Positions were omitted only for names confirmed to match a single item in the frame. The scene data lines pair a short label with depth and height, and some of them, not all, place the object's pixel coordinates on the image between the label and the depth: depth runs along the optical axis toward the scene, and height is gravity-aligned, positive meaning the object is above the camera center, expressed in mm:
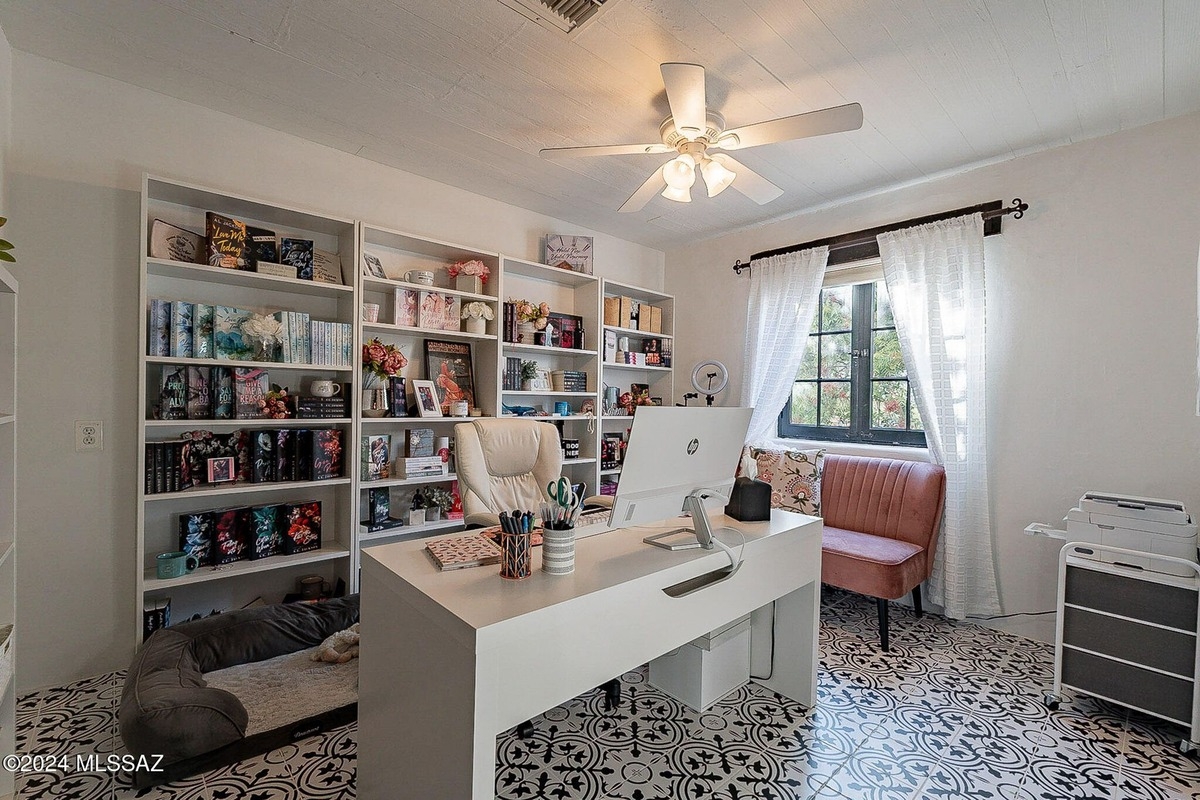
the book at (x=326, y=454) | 2613 -341
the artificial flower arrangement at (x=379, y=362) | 2836 +143
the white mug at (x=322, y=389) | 2652 -10
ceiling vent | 1713 +1269
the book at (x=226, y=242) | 2344 +649
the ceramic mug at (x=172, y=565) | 2248 -781
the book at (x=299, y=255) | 2562 +646
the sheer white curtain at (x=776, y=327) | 3520 +488
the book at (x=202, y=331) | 2367 +243
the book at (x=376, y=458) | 2838 -382
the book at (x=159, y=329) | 2236 +235
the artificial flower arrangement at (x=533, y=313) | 3418 +517
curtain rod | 2773 +1010
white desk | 1038 -583
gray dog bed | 1595 -1106
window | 3311 +128
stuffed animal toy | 2256 -1139
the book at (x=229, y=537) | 2428 -711
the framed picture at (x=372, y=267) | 2836 +663
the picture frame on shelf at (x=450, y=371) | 3195 +114
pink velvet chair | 2555 -716
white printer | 1897 -466
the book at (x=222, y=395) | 2404 -47
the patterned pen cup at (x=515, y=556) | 1273 -401
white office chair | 2312 -351
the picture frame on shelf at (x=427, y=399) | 2998 -57
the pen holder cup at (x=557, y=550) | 1315 -397
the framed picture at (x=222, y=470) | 2383 -392
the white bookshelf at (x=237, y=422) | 2260 -66
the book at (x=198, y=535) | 2361 -687
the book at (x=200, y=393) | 2355 -40
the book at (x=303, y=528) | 2600 -717
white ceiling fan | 1736 +968
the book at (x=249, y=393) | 2441 -36
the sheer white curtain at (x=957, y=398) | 2811 +11
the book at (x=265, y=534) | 2500 -717
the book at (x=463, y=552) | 1339 -437
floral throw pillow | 3174 -503
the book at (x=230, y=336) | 2415 +228
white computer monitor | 1465 -210
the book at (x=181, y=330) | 2289 +239
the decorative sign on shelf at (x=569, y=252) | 3682 +986
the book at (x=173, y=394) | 2287 -45
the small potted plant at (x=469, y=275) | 3166 +704
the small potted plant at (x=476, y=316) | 3145 +452
